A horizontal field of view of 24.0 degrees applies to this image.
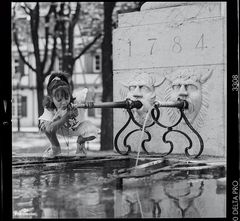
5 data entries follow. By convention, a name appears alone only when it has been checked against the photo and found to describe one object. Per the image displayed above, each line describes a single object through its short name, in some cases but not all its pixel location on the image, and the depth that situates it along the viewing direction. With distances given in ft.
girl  18.38
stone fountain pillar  18.93
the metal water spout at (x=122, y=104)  17.98
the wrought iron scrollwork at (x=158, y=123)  18.77
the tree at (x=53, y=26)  42.14
